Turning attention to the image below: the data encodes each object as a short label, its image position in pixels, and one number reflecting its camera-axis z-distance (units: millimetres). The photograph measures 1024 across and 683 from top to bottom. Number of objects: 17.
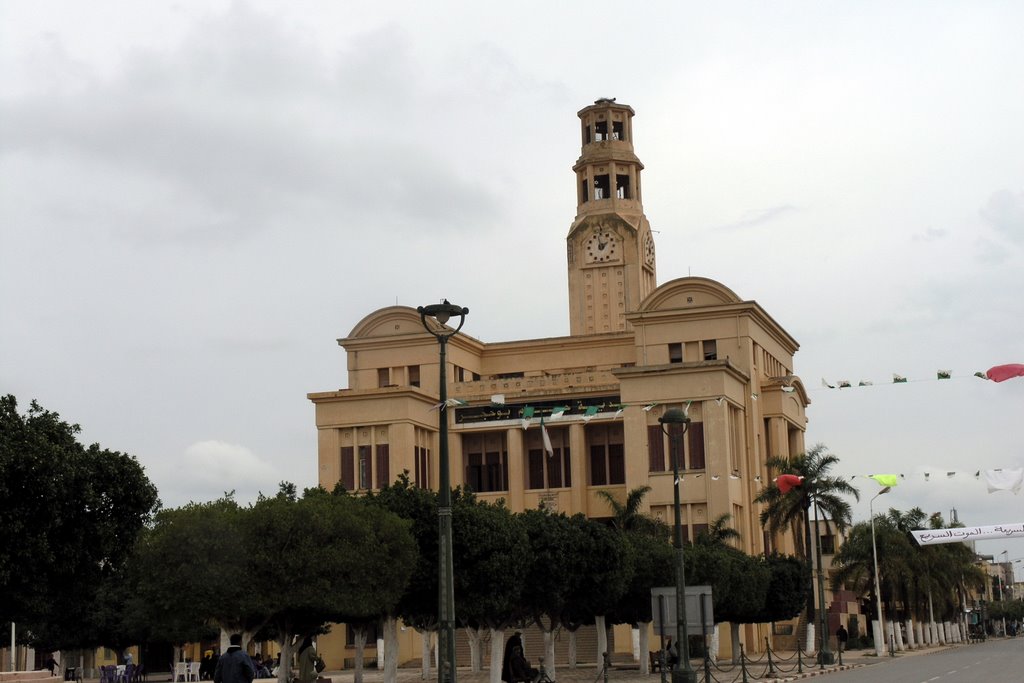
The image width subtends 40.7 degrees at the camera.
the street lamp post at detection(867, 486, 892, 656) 68125
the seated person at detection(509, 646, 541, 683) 32719
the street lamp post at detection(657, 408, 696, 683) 28672
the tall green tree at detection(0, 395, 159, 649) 29391
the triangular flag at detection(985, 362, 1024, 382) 33344
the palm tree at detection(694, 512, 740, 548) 61641
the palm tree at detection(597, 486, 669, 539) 62688
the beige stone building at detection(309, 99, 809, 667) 69688
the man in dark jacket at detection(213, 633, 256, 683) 18484
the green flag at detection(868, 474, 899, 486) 51641
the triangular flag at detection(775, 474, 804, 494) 58156
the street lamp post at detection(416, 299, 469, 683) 20375
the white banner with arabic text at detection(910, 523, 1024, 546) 63125
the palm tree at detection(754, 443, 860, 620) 63594
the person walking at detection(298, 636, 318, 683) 34531
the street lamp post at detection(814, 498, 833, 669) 54344
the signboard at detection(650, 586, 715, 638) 28219
